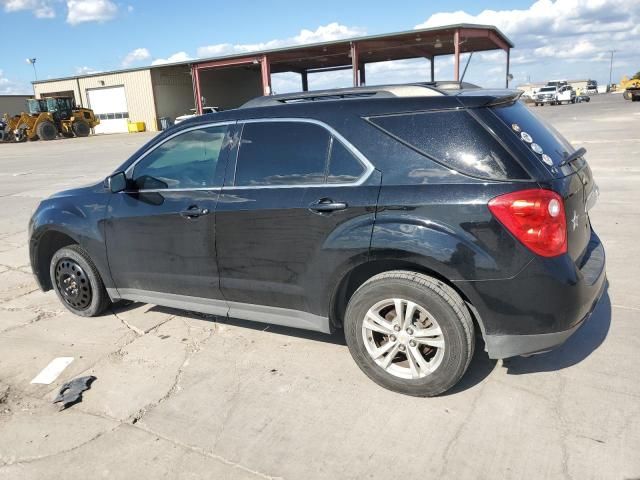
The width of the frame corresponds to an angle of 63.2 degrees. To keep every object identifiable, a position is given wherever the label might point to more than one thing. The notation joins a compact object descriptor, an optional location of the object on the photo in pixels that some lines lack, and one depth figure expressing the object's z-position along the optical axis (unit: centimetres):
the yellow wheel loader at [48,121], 3684
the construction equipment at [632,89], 4619
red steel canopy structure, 3203
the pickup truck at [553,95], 5334
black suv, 275
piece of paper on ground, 361
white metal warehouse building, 4450
